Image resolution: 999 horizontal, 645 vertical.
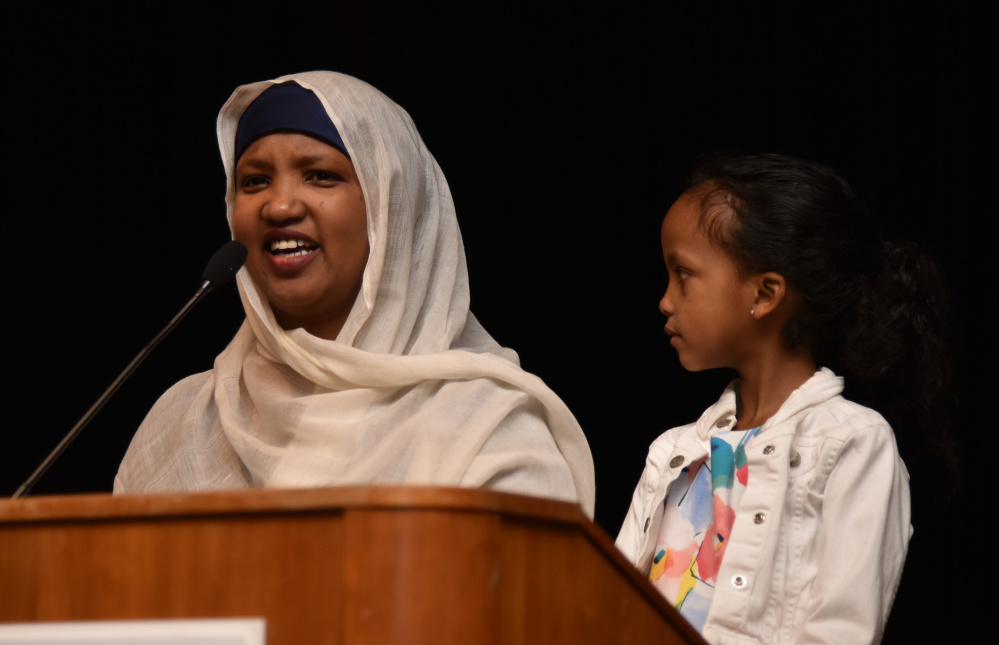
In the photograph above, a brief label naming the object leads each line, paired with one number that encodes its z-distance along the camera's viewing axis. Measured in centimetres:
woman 476
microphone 456
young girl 470
